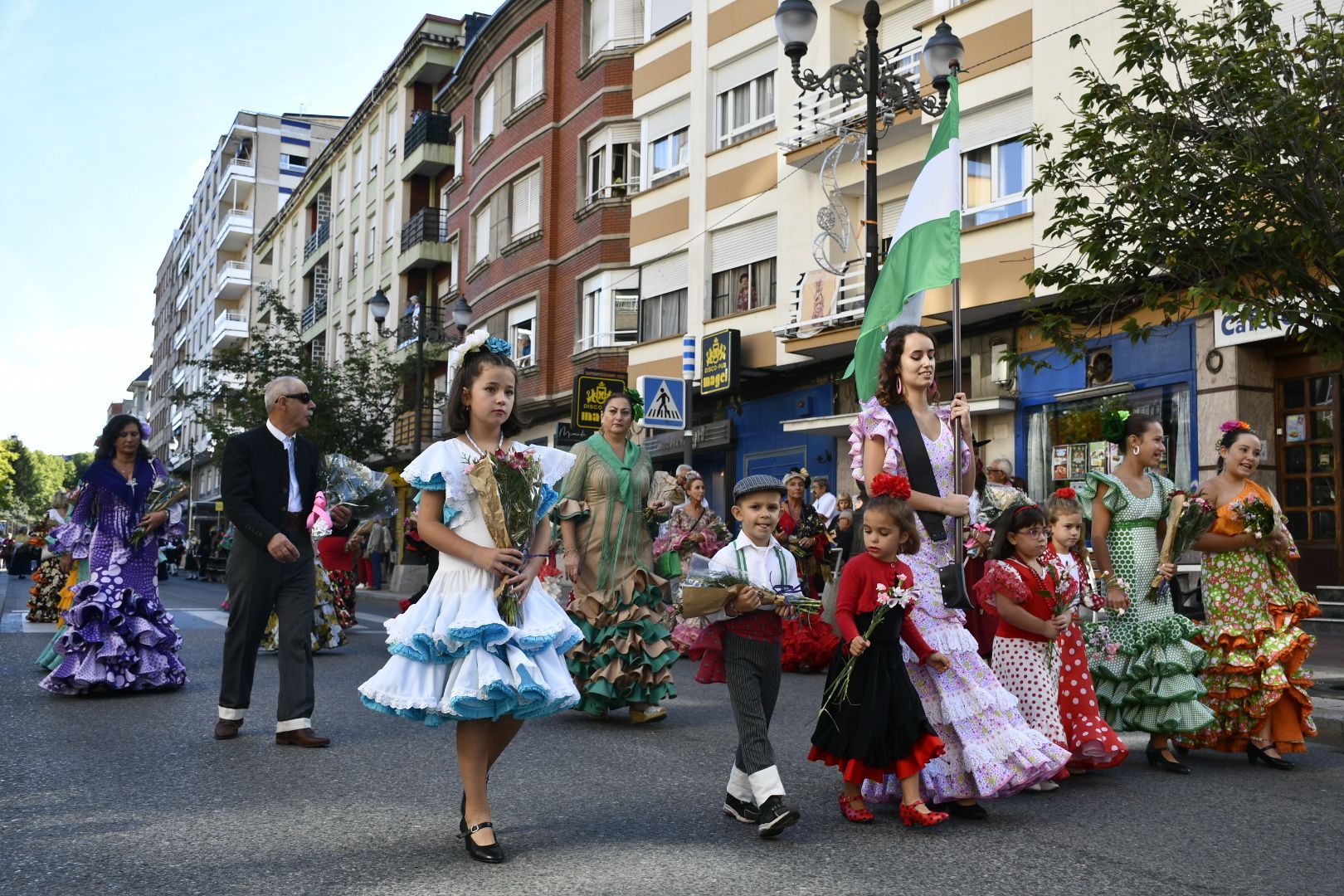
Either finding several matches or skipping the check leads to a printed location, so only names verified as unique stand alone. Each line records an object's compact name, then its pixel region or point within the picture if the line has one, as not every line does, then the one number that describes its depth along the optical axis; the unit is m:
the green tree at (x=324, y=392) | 34.59
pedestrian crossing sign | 18.42
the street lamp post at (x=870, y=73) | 12.82
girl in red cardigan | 4.99
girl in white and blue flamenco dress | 4.39
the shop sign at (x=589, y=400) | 20.72
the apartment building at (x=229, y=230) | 74.81
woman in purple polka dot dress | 8.79
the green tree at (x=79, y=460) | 163.12
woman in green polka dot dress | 6.52
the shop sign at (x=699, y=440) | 25.42
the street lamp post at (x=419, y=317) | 25.75
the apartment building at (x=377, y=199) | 42.31
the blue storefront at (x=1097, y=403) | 16.03
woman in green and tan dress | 7.96
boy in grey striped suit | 5.03
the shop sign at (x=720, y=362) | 23.73
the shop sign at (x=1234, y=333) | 14.55
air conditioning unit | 17.28
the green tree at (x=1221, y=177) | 9.41
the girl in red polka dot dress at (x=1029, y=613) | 6.02
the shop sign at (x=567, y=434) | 22.39
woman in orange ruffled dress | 6.73
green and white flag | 6.45
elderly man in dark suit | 7.00
